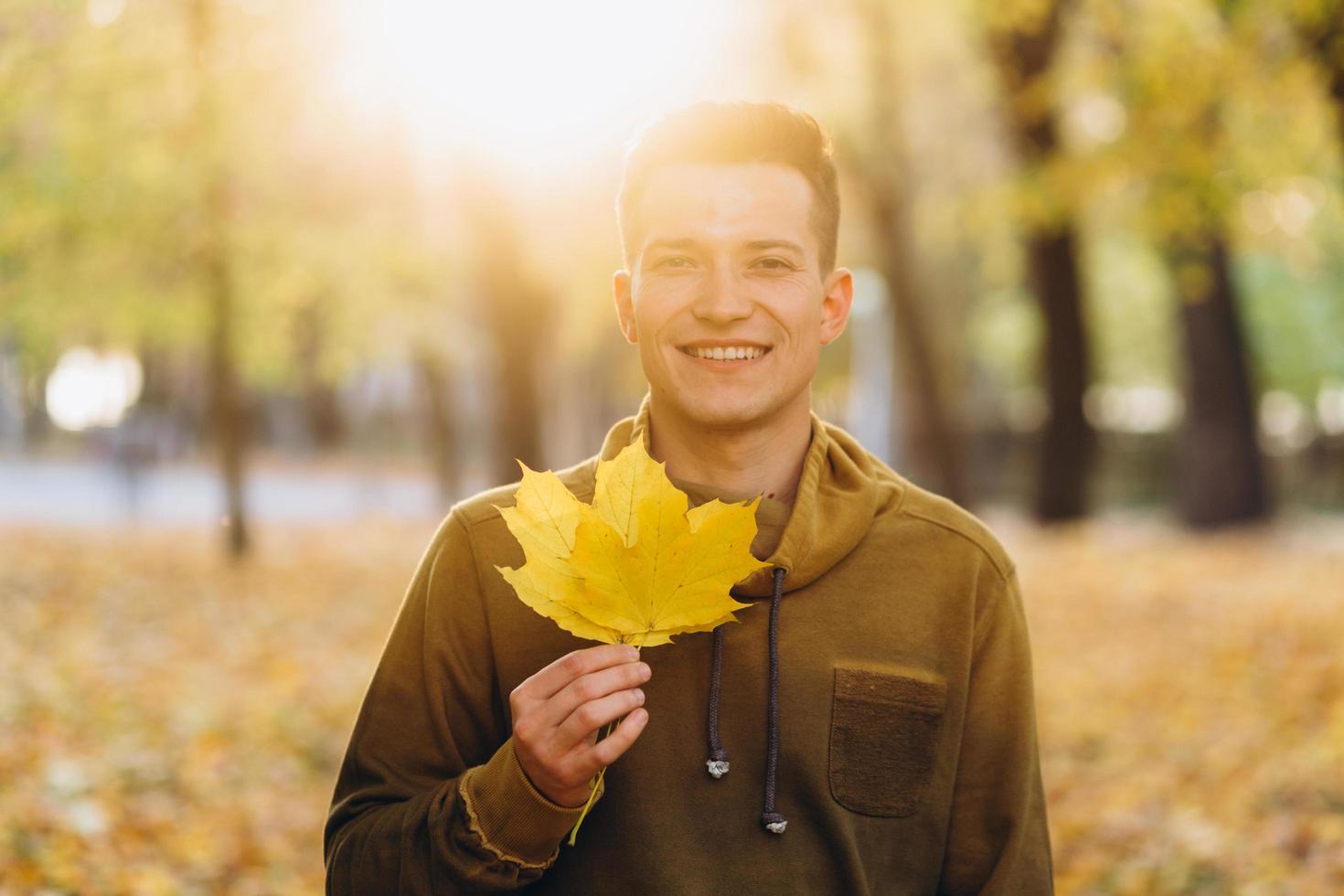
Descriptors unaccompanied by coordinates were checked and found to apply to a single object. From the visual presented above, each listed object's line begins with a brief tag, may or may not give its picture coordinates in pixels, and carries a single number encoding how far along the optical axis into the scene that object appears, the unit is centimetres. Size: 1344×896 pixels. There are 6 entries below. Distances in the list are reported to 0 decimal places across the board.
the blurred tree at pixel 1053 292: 1546
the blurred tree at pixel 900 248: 1656
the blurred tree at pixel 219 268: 1267
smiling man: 212
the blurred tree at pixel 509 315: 1449
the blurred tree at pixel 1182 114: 964
